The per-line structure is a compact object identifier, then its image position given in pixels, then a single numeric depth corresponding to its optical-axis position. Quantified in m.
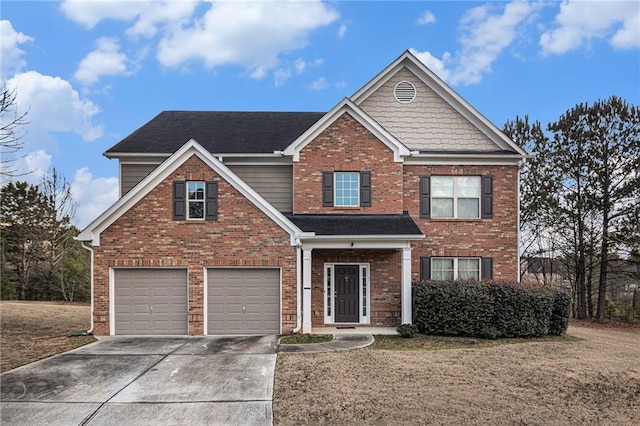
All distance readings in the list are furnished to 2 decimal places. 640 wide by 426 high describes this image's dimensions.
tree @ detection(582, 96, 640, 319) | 20.83
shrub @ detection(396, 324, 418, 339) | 13.66
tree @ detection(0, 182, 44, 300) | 29.17
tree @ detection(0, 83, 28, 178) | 14.22
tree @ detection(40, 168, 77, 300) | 29.27
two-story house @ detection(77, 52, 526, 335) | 13.85
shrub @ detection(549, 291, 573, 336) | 14.59
